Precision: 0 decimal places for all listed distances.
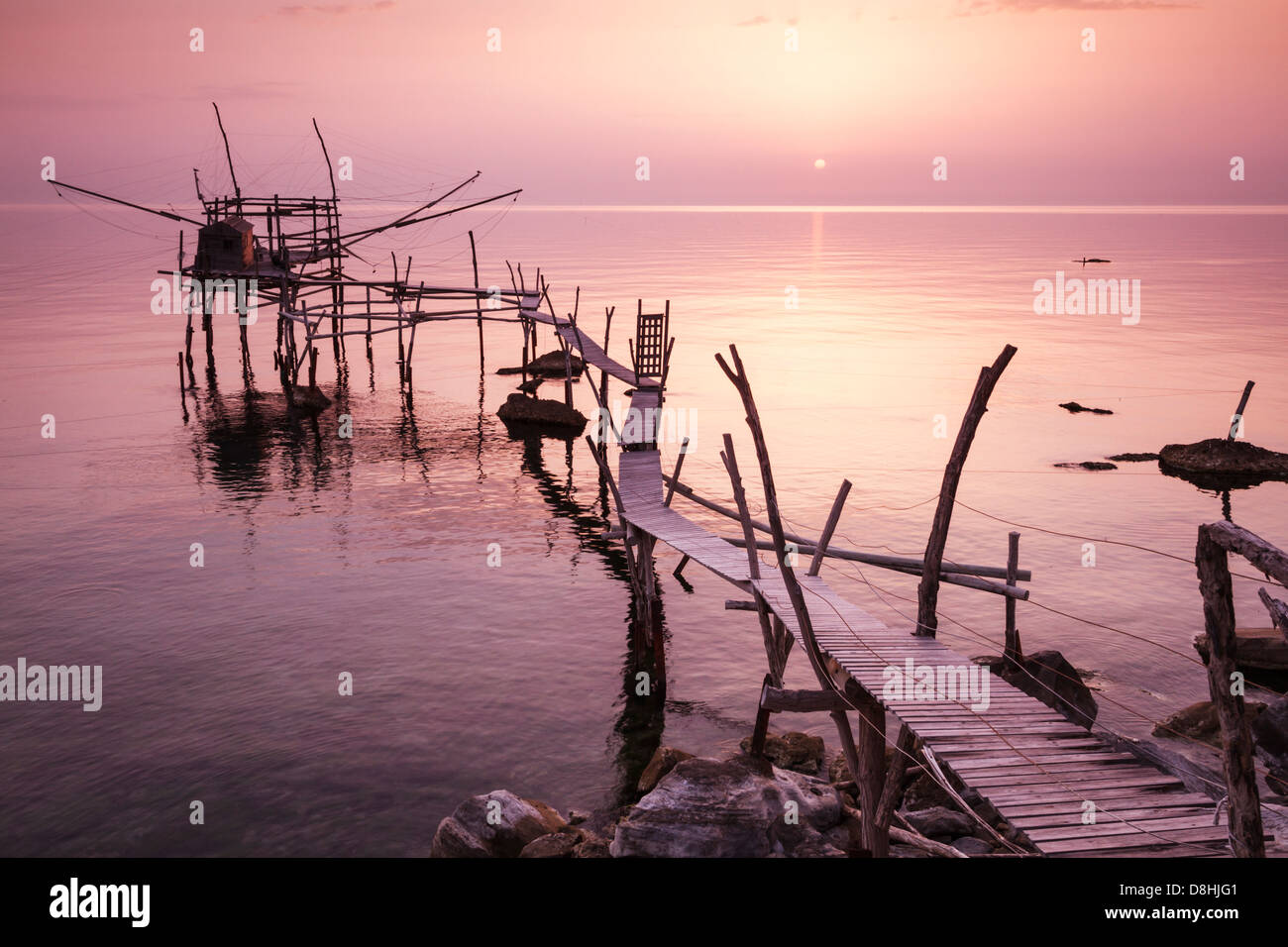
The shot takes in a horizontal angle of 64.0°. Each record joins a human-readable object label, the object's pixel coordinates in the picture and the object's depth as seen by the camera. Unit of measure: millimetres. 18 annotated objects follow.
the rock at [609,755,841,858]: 12203
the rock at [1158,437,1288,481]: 31547
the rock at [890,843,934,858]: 12430
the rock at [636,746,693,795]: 14570
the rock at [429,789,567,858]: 12672
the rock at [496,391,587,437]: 38219
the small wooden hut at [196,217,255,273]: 44625
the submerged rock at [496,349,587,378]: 46969
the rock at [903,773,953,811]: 14200
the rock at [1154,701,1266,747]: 15461
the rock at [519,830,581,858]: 12484
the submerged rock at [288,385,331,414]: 39906
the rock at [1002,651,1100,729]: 15547
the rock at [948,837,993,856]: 12828
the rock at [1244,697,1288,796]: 14398
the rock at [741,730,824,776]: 15547
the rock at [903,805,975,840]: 13430
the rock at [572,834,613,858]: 12508
